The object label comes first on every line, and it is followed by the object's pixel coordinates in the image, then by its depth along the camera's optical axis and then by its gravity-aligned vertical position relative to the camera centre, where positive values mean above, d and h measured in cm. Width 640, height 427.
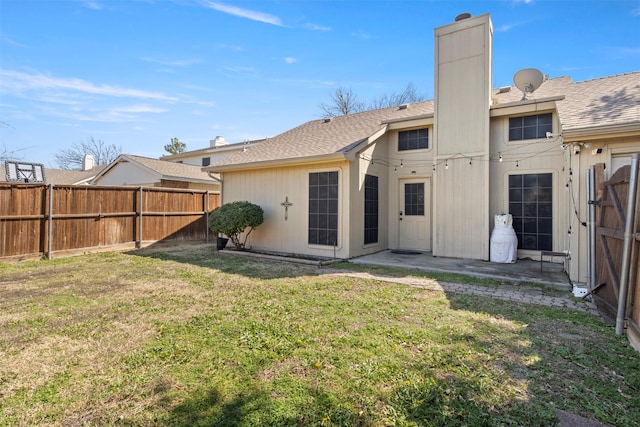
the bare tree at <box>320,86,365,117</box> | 2397 +854
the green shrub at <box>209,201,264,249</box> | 894 -5
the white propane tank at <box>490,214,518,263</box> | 750 -52
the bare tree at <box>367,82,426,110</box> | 2369 +891
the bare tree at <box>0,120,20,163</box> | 1589 +298
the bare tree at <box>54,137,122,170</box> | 3494 +670
